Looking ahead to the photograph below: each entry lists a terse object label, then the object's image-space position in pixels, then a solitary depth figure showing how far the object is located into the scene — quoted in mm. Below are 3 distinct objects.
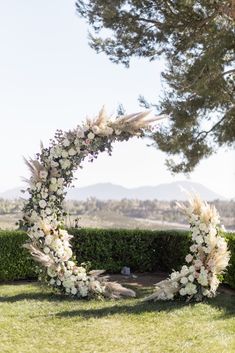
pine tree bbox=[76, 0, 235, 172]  14750
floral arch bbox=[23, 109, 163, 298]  9344
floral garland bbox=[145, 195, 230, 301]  8938
